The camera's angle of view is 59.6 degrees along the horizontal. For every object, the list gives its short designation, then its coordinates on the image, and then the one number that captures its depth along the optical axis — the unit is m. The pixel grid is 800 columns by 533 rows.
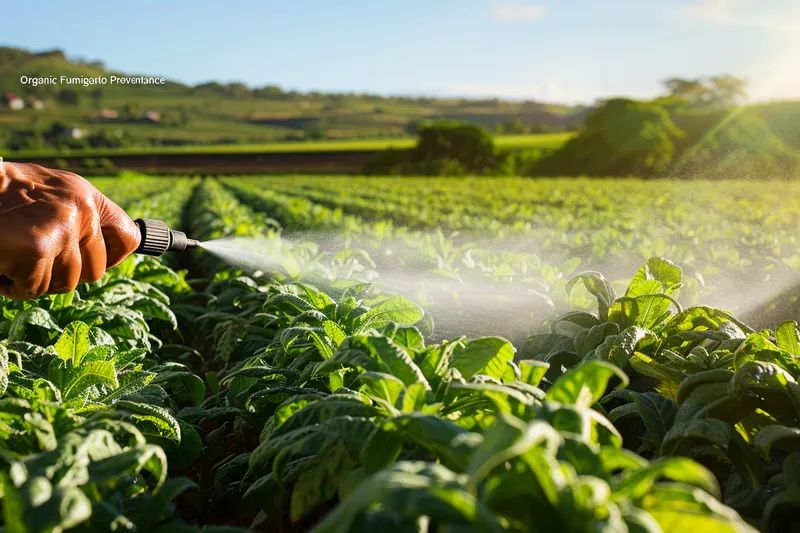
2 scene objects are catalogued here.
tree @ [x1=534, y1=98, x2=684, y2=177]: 69.62
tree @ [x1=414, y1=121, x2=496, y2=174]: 79.62
